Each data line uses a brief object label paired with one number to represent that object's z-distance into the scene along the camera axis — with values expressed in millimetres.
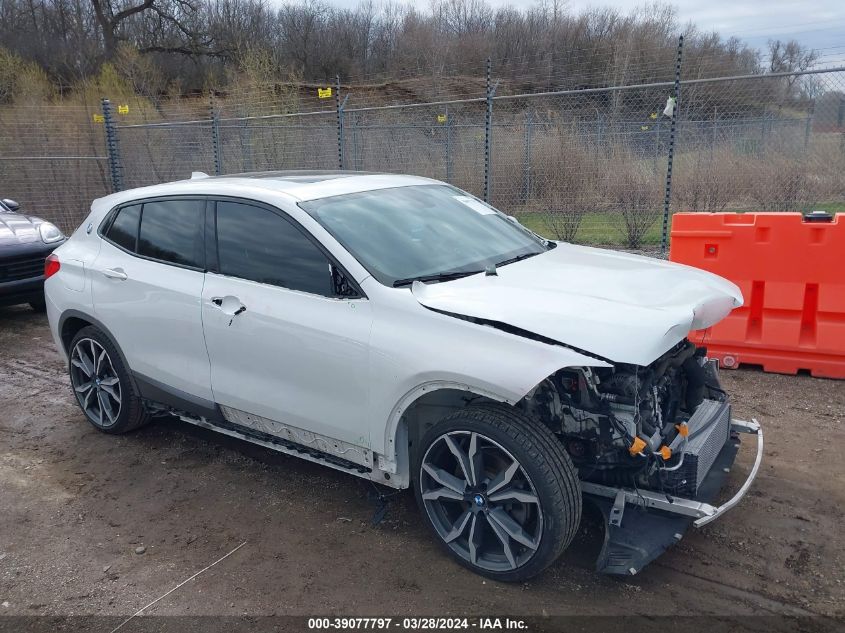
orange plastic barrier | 5289
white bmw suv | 2840
